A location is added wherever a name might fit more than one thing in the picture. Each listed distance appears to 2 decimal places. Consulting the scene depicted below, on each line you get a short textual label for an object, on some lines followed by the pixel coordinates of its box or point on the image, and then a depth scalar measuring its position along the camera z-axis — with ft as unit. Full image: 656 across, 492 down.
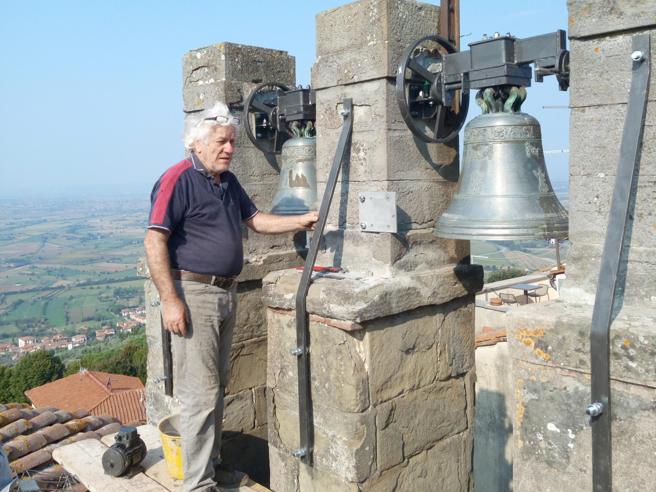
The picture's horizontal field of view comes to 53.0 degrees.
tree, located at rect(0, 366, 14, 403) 94.53
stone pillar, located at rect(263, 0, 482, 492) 9.78
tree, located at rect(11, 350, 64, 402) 97.09
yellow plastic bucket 11.27
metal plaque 9.96
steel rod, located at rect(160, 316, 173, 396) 14.61
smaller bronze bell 12.60
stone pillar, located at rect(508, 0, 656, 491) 6.00
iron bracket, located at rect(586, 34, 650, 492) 6.06
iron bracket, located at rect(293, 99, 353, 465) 10.14
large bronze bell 8.88
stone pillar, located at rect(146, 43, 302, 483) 14.26
